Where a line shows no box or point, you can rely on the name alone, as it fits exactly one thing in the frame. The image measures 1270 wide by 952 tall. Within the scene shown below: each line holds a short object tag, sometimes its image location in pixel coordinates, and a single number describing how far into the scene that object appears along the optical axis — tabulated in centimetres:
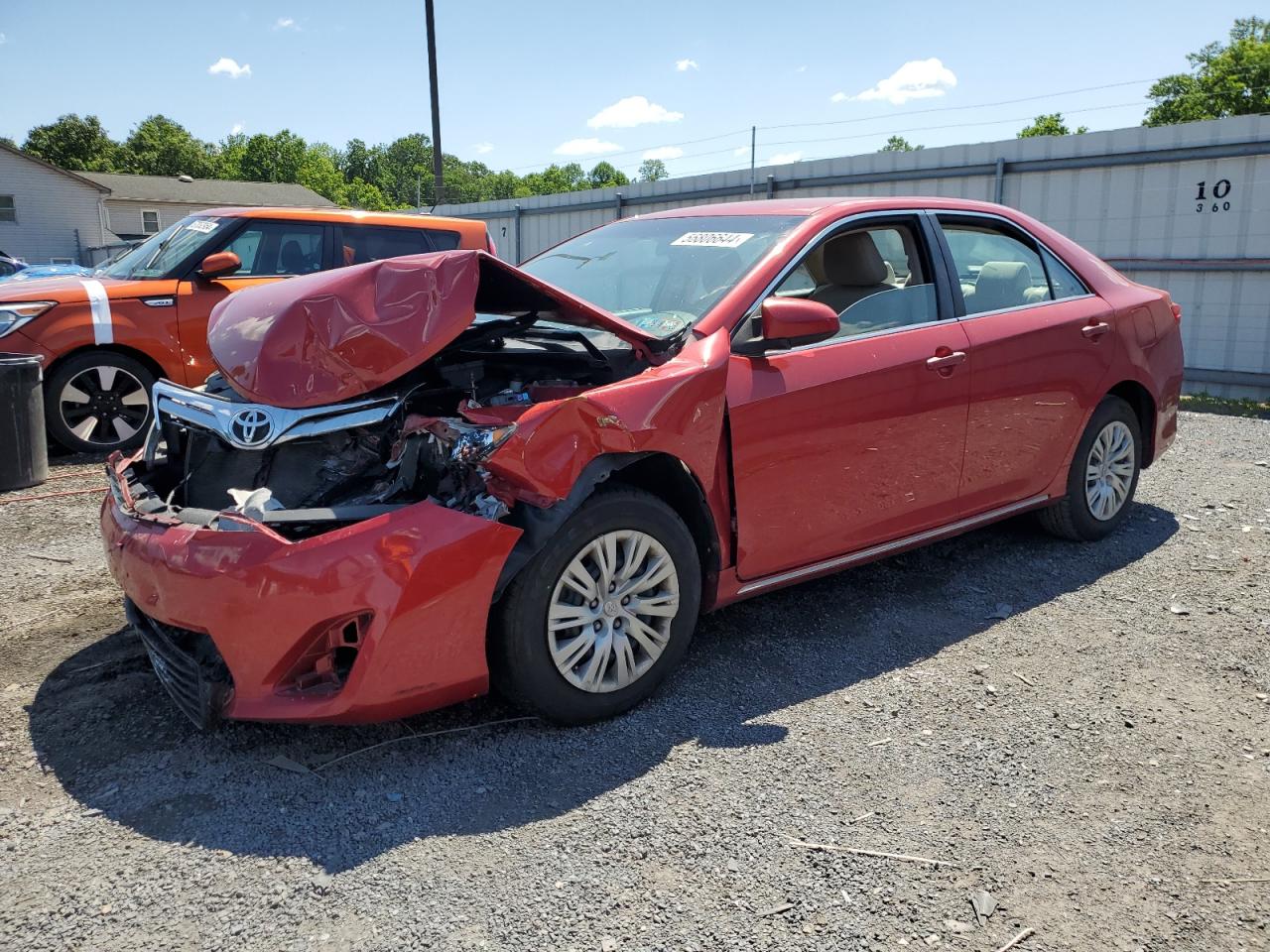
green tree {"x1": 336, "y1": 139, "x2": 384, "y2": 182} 11812
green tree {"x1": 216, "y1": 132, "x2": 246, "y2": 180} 9050
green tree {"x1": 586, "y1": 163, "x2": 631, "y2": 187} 12514
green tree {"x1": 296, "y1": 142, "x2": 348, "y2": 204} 9300
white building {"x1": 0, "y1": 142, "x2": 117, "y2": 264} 4181
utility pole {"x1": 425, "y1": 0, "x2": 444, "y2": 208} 2108
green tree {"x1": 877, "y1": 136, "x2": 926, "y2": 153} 8946
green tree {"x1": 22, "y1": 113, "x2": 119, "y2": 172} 7500
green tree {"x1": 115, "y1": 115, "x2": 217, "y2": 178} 7950
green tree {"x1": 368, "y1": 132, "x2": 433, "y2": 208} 11494
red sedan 277
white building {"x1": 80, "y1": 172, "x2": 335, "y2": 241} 5250
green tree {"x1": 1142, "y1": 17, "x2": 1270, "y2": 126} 4930
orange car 691
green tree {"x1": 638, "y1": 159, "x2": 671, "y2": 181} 12321
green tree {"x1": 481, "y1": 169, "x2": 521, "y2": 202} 12719
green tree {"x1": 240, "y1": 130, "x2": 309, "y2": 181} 9338
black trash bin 613
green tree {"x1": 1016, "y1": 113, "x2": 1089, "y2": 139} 6588
